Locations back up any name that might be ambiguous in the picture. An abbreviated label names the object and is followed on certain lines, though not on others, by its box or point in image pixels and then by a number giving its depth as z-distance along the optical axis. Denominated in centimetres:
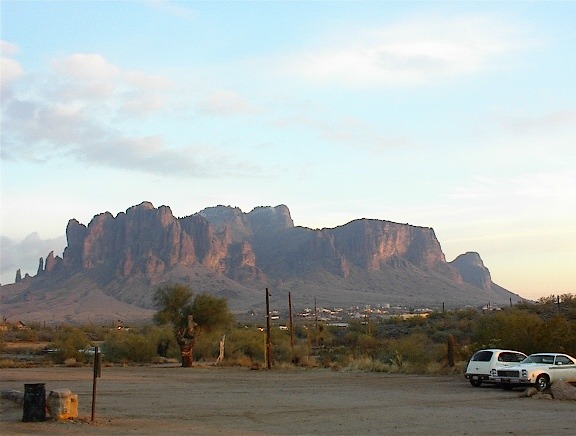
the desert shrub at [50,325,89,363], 5031
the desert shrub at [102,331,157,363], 5197
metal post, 1695
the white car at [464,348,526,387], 2794
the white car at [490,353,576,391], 2617
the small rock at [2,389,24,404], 2024
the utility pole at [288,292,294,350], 5003
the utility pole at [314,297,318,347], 6579
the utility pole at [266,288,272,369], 4356
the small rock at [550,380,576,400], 2378
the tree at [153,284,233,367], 4788
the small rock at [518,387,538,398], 2473
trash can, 1750
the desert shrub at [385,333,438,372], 3958
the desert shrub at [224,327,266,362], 5322
